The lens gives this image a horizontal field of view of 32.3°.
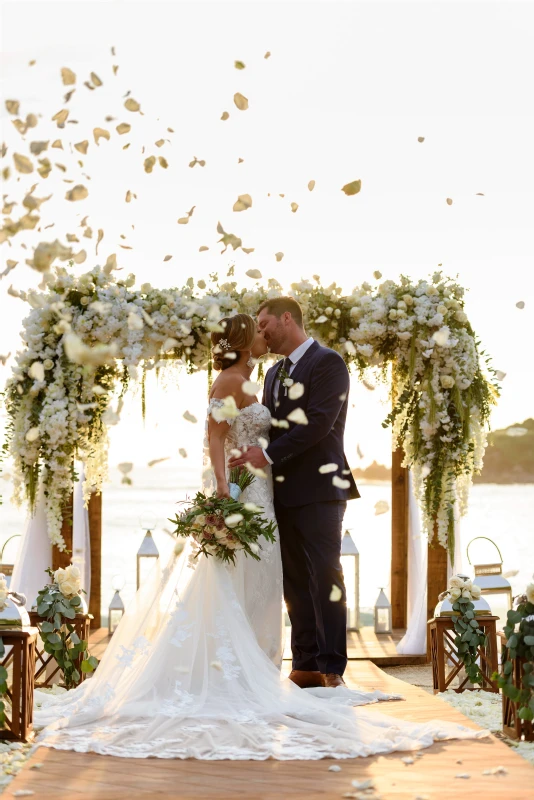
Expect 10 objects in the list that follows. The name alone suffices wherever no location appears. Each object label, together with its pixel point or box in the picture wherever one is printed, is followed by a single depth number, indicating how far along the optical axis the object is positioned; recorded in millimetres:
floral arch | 7059
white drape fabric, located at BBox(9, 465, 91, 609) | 7270
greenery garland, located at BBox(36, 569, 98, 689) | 5609
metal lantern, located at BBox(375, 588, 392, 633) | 8383
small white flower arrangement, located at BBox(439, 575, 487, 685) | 5492
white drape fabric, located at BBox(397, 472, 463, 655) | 7375
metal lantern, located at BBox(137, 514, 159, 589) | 8320
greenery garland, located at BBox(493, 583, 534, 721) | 3805
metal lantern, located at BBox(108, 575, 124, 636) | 7893
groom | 4520
